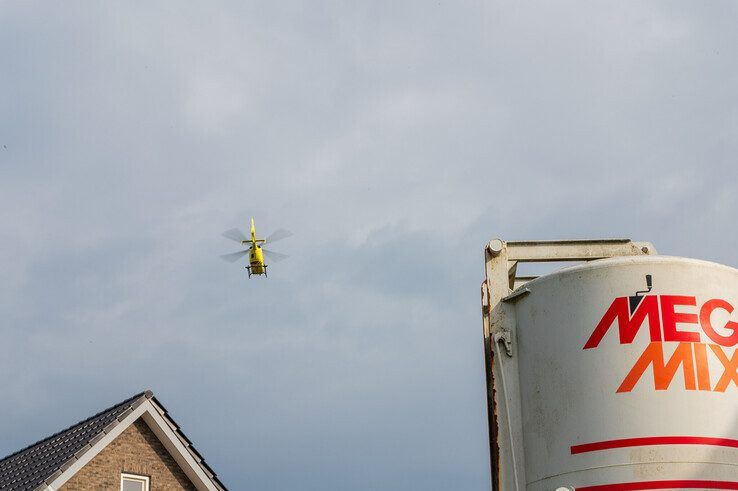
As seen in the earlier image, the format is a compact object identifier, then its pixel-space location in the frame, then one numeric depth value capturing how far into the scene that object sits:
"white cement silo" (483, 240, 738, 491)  11.52
